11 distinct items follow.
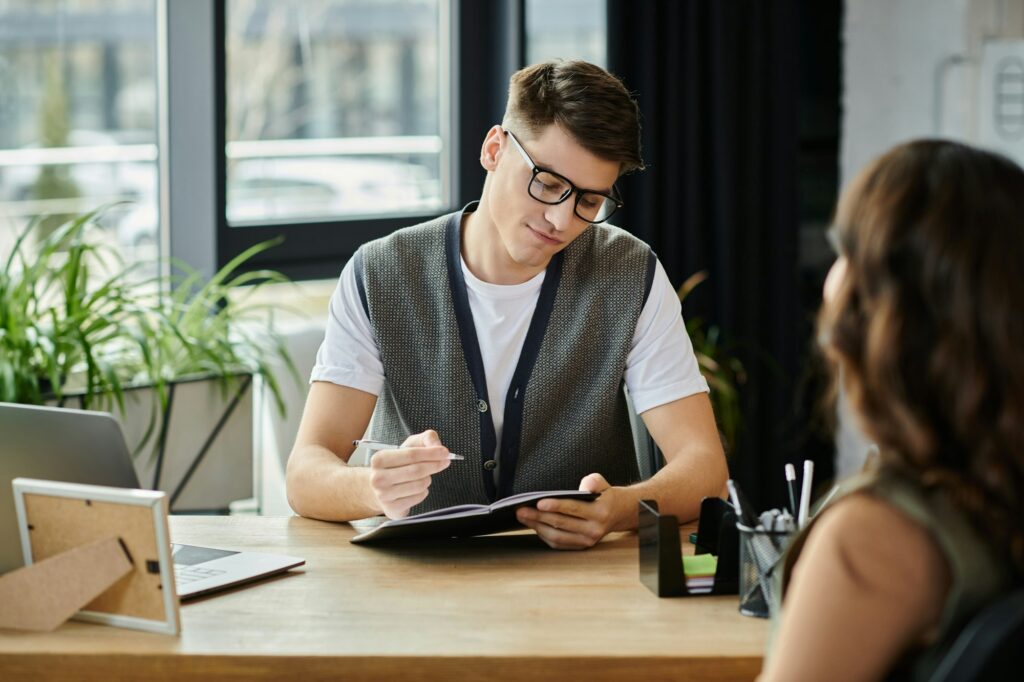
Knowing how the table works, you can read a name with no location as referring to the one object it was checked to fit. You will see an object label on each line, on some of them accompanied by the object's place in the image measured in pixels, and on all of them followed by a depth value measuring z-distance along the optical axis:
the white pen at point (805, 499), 2.16
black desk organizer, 2.14
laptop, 2.14
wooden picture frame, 2.04
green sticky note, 2.17
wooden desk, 2.00
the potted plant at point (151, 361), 2.93
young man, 2.50
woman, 1.72
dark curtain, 3.85
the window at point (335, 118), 3.66
